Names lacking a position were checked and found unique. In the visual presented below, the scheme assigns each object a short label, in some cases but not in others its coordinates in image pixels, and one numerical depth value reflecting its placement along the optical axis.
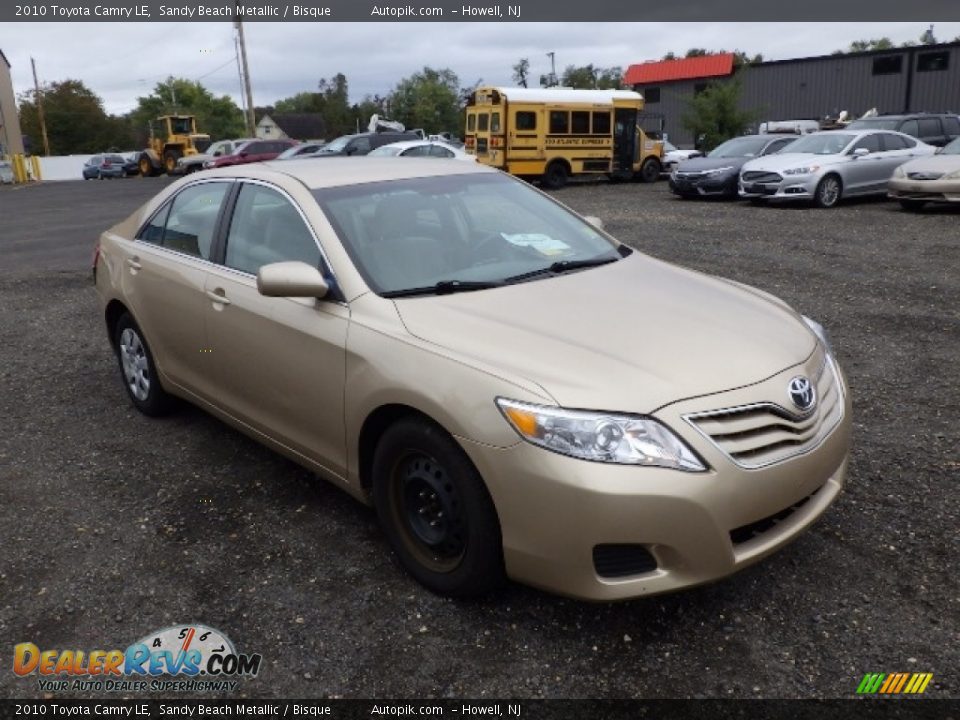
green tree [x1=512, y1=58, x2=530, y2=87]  89.69
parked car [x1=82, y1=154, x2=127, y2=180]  47.62
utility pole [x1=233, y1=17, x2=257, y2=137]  40.06
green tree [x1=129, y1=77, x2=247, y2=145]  93.94
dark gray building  36.38
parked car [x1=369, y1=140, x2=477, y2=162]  19.67
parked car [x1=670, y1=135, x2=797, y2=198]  17.22
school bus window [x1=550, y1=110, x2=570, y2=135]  22.36
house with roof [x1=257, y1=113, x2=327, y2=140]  85.56
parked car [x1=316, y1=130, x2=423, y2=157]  23.12
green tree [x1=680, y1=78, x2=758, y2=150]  31.59
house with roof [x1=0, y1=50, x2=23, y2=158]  62.62
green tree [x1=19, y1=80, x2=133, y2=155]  77.06
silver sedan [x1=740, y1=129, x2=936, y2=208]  14.82
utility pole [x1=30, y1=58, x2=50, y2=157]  72.56
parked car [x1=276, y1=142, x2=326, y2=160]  26.88
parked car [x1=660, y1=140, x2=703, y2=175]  26.64
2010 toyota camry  2.55
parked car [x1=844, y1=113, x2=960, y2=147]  17.95
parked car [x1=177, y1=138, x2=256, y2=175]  33.47
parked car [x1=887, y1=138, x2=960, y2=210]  12.97
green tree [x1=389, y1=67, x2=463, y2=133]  89.88
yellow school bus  21.78
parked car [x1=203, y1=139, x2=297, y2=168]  31.06
